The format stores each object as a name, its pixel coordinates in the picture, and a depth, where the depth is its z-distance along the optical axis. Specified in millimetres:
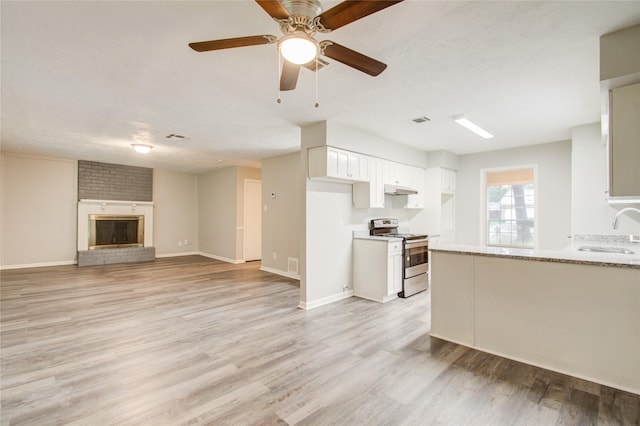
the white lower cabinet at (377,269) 4453
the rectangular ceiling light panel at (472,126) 3857
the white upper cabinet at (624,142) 2072
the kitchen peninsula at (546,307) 2236
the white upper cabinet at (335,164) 3994
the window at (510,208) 5625
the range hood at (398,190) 5035
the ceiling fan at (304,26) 1455
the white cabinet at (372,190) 4703
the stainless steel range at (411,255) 4750
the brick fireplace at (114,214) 7488
